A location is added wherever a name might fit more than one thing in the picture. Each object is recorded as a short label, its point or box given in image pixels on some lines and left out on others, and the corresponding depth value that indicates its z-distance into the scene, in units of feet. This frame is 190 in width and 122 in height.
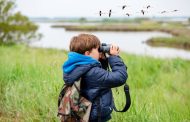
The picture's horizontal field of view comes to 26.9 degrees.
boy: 9.12
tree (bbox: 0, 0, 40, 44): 77.76
